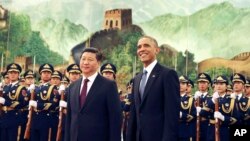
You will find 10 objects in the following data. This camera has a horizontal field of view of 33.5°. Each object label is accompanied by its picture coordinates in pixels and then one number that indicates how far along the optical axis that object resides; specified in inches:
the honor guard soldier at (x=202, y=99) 271.7
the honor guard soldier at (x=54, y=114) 282.4
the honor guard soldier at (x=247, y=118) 252.7
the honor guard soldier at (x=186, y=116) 276.5
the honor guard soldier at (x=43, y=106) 275.7
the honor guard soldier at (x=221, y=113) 242.5
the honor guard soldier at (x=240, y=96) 250.1
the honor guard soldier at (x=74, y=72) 293.1
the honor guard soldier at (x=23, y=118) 274.8
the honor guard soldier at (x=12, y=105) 264.2
